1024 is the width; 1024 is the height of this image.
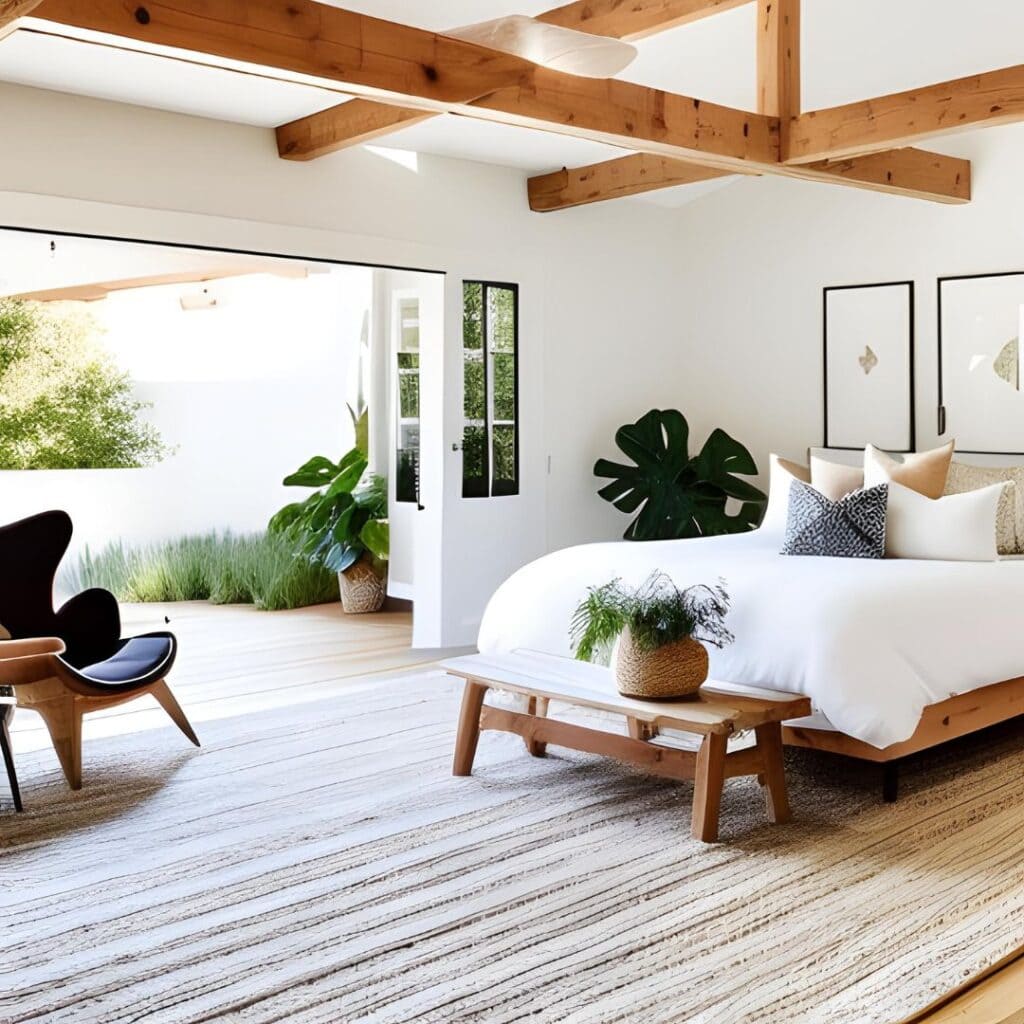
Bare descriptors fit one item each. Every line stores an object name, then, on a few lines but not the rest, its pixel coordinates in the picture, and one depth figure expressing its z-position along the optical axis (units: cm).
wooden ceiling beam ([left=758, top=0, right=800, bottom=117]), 486
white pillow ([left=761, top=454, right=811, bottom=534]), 595
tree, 883
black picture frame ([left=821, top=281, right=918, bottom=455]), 694
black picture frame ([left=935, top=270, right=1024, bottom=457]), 682
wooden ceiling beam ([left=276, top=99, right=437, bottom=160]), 523
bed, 399
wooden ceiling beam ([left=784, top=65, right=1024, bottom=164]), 464
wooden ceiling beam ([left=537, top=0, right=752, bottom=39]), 431
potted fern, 389
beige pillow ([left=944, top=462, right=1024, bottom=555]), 564
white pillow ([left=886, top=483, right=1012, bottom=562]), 504
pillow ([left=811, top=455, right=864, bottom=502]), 564
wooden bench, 375
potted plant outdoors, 820
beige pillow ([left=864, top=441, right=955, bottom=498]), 565
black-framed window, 685
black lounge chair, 422
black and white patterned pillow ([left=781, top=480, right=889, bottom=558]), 510
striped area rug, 280
